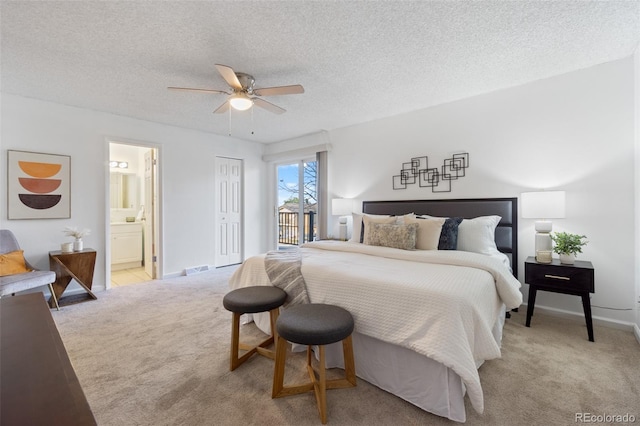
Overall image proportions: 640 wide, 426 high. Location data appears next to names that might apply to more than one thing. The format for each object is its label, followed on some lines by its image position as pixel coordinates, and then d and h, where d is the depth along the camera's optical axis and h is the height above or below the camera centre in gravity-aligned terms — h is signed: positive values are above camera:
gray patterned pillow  2.83 -0.25
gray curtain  4.93 +0.39
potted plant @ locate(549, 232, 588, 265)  2.58 -0.32
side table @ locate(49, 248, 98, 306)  3.30 -0.72
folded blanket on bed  2.11 -0.52
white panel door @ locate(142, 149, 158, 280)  4.57 -0.04
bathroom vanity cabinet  5.11 -0.65
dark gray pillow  2.84 -0.24
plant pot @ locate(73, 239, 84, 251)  3.51 -0.43
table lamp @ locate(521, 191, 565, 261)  2.58 +0.04
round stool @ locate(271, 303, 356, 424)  1.49 -0.69
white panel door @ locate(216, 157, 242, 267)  5.27 +0.02
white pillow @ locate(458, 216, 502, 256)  2.78 -0.23
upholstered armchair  2.64 -0.65
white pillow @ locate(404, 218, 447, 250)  2.83 -0.21
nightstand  2.38 -0.61
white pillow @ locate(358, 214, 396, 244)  3.21 -0.09
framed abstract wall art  3.27 +0.33
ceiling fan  2.37 +1.14
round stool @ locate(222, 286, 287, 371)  1.90 -0.66
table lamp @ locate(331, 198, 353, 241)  4.35 +0.04
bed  1.48 -0.57
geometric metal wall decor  3.54 +0.55
